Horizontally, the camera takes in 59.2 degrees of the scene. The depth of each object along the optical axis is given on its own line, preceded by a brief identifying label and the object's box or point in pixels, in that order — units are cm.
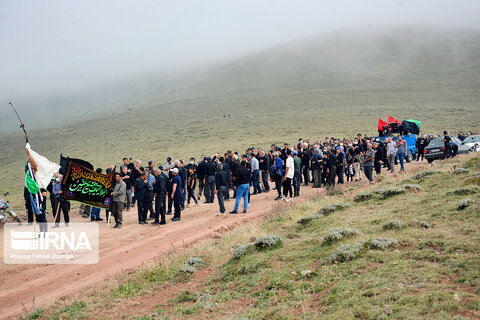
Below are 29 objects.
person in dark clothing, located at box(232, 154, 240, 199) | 1789
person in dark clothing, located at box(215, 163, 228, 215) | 1580
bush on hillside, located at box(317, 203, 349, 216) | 1212
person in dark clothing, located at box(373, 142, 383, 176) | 2052
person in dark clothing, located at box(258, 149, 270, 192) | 2009
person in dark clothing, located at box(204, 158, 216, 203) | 1856
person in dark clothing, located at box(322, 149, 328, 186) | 1942
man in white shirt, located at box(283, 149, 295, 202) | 1677
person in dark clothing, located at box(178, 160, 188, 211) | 1802
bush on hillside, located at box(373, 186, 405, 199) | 1249
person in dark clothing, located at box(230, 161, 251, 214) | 1541
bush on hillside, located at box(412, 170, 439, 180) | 1458
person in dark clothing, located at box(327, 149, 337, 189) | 1860
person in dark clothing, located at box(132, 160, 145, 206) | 1747
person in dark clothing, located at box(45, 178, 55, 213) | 1566
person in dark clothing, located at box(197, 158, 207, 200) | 1847
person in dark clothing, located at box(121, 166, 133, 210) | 1690
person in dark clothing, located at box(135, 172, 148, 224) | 1530
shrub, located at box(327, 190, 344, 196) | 1575
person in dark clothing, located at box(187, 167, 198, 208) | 1920
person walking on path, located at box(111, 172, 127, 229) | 1505
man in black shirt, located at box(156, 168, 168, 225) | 1513
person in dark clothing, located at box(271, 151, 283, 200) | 1717
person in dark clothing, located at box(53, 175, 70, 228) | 1526
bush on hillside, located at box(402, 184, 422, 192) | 1263
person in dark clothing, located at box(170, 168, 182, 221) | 1522
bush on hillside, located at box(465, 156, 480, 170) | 1400
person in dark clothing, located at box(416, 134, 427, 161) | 2736
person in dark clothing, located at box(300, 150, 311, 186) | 2114
